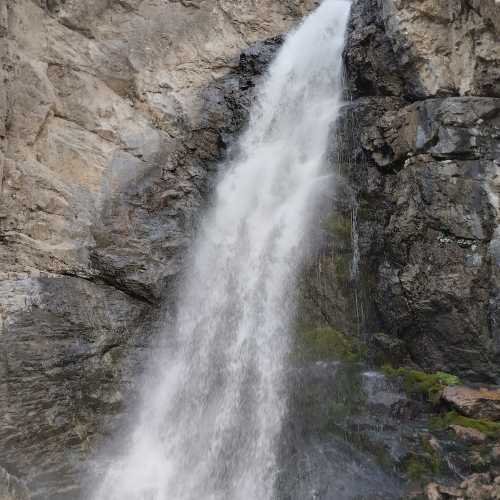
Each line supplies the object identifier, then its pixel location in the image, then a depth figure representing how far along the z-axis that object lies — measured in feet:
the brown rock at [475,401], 22.09
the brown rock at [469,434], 20.92
